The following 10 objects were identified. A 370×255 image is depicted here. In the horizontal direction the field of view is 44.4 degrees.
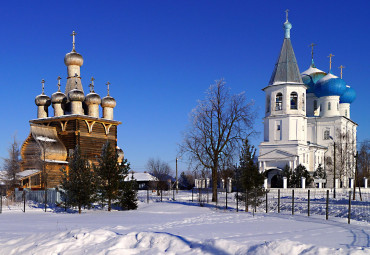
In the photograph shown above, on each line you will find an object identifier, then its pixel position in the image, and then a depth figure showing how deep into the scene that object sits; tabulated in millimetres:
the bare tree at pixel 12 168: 34969
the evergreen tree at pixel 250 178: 21109
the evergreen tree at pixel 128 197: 22422
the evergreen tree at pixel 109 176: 22125
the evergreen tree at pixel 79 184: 22031
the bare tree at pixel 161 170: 58672
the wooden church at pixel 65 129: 38062
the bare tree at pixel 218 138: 27641
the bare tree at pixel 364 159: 66000
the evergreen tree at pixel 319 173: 47250
